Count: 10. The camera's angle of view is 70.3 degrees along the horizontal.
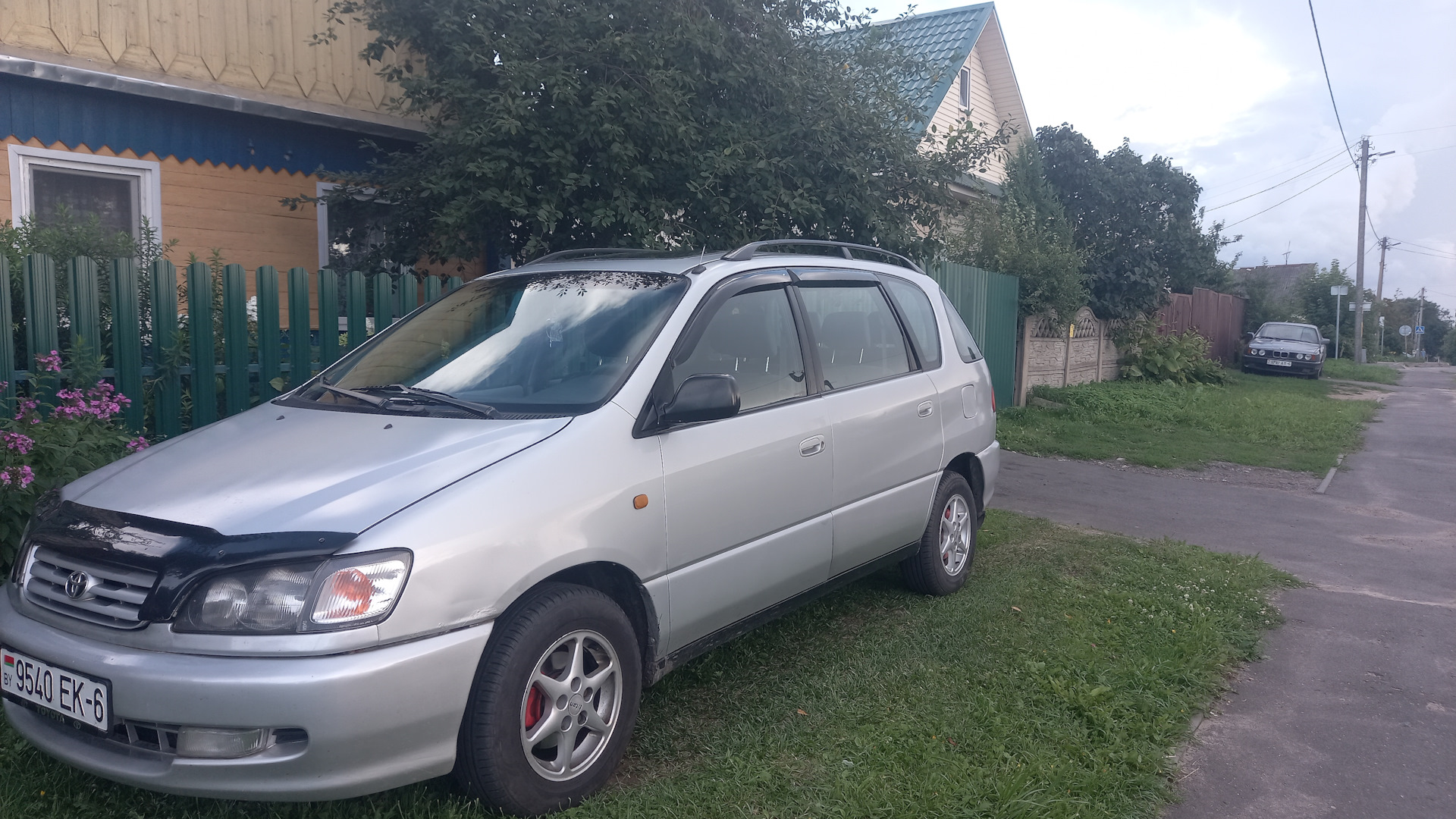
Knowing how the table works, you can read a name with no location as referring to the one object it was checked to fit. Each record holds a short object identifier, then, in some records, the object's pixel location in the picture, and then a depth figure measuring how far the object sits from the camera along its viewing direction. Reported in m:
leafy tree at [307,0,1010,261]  6.70
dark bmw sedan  25.95
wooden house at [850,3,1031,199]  18.88
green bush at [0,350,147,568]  4.38
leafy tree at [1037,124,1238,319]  18.86
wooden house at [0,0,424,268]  7.56
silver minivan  2.67
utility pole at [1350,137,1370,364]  39.38
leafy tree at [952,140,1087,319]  14.34
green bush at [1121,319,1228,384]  19.41
